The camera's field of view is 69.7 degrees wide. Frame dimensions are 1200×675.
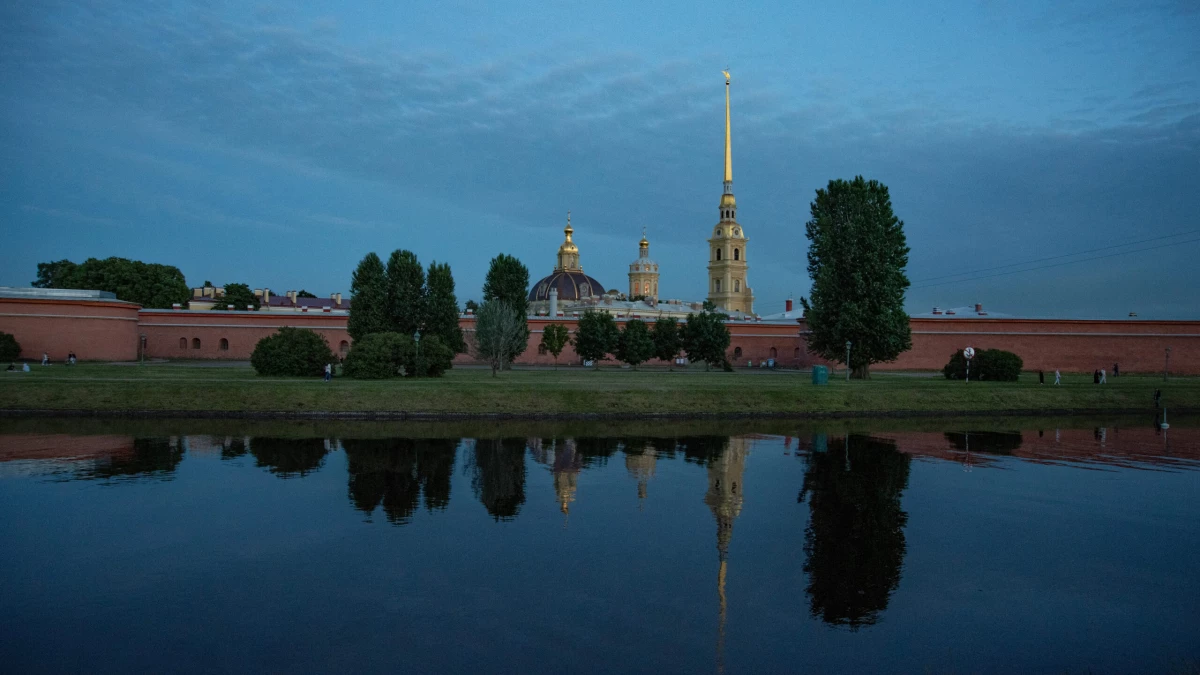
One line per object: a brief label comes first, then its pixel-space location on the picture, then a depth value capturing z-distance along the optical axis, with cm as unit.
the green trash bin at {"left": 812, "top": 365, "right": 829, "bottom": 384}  3684
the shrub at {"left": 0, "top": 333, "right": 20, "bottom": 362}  4309
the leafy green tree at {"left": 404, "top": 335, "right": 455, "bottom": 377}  3751
